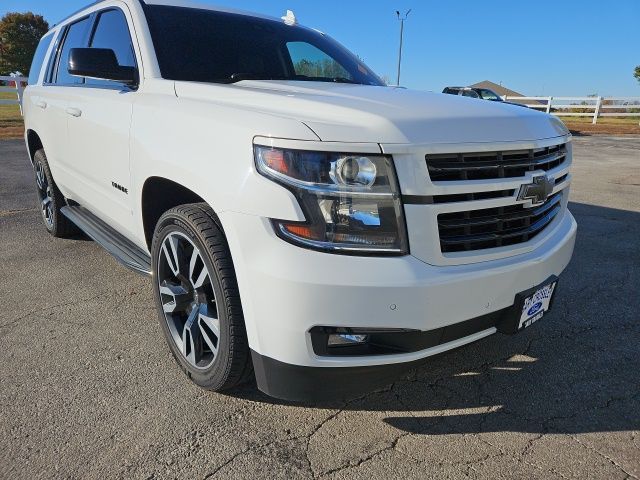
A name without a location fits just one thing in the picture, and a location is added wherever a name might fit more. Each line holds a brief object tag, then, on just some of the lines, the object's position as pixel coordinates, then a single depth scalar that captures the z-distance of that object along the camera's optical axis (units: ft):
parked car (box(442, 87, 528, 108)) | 64.43
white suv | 5.95
